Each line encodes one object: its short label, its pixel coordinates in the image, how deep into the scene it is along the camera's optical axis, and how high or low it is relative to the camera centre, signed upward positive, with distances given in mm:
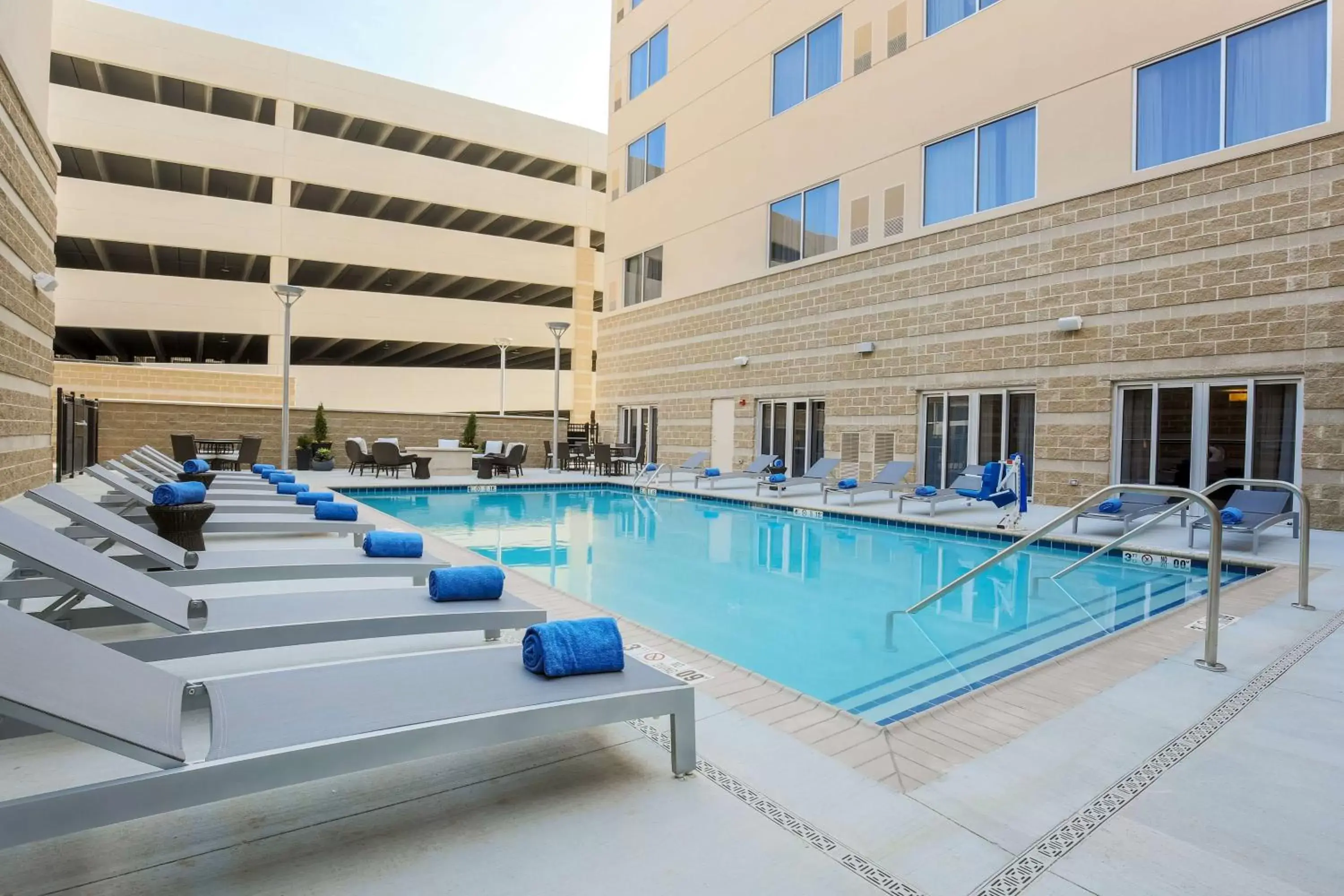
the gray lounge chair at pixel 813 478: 13086 -625
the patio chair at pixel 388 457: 15391 -502
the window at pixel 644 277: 19922 +4407
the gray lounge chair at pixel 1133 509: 8523 -688
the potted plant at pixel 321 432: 17766 -17
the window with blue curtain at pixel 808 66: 14734 +7663
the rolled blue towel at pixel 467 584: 3867 -773
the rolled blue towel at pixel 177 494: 5230 -462
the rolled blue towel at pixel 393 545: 4992 -749
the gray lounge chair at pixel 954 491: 10617 -672
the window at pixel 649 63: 19859 +10200
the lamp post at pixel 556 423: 17734 +321
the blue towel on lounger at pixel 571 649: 2602 -750
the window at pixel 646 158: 19828 +7623
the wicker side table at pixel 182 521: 5203 -652
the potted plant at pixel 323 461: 17155 -681
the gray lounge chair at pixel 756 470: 14367 -556
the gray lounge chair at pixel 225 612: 2863 -840
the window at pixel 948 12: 12125 +7158
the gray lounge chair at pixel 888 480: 11742 -595
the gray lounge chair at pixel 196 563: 4066 -800
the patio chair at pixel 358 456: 16062 -498
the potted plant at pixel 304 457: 16984 -596
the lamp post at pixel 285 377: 14523 +1058
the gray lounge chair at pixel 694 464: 16047 -524
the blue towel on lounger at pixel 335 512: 6980 -748
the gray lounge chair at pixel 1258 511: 7488 -617
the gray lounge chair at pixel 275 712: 1724 -831
